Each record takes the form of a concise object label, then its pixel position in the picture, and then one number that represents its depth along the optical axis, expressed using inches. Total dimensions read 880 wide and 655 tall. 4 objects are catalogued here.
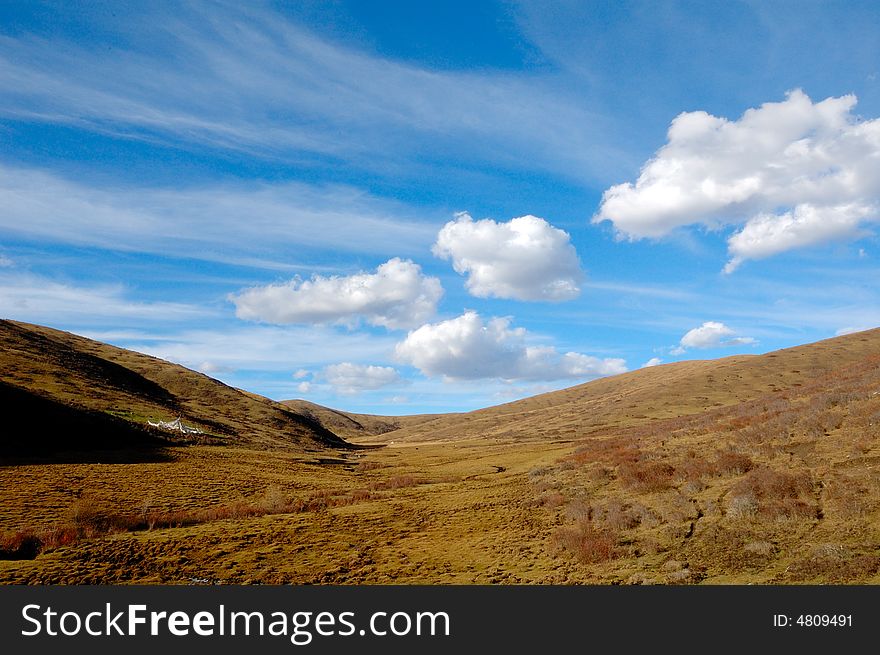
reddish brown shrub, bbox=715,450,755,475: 942.1
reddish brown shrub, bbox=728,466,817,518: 687.1
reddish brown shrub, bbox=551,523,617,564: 686.5
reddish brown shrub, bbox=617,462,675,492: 1001.5
